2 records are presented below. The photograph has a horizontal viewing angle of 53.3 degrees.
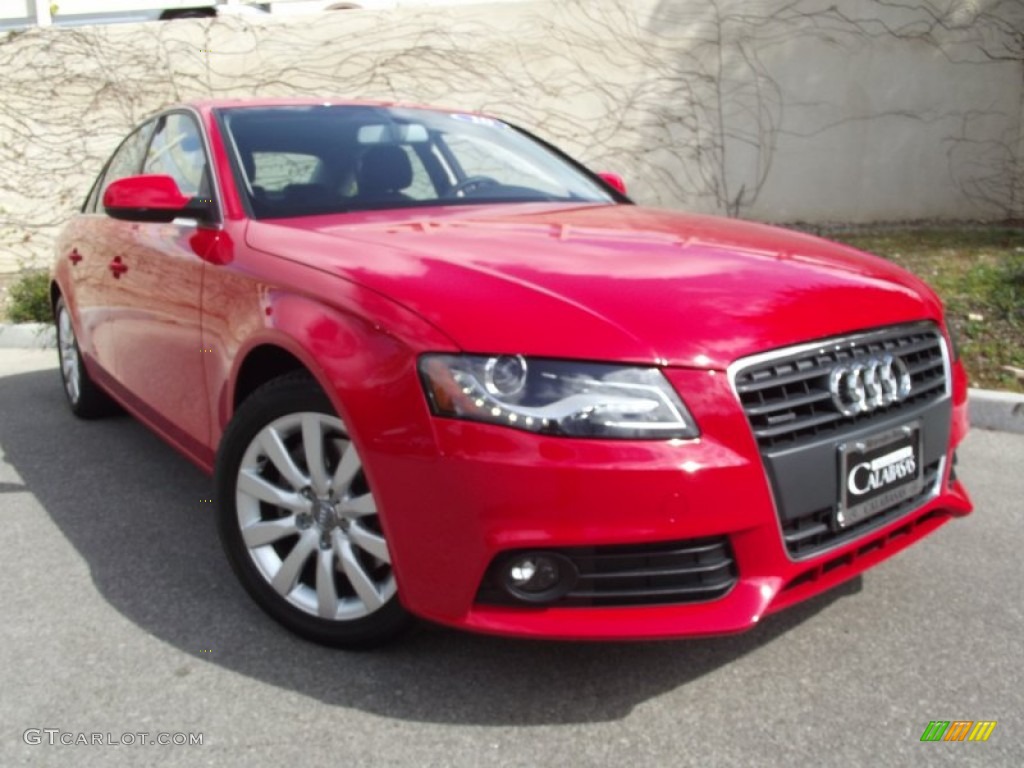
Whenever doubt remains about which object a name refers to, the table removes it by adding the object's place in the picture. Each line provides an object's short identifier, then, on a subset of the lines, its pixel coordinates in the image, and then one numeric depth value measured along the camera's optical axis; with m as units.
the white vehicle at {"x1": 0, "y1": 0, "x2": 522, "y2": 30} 12.13
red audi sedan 2.13
